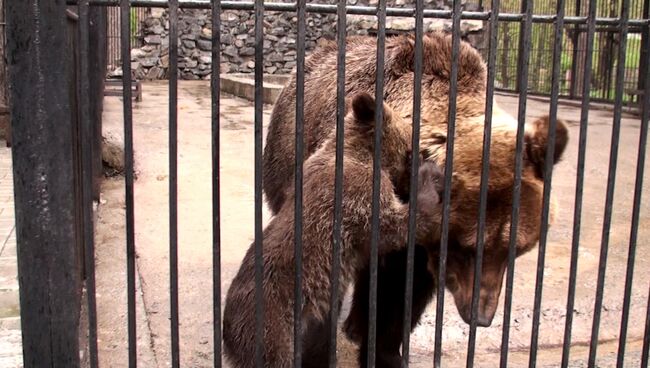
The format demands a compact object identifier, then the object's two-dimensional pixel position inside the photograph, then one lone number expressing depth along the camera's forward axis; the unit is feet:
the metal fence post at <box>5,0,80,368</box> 6.16
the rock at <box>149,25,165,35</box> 65.96
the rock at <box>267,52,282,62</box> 68.49
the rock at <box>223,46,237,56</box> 67.74
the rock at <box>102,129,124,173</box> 22.48
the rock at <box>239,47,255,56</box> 67.97
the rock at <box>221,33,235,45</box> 66.75
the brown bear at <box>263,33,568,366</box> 8.70
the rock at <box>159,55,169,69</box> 65.46
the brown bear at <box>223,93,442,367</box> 7.97
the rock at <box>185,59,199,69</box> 67.77
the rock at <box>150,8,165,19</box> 66.13
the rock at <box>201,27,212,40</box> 67.67
